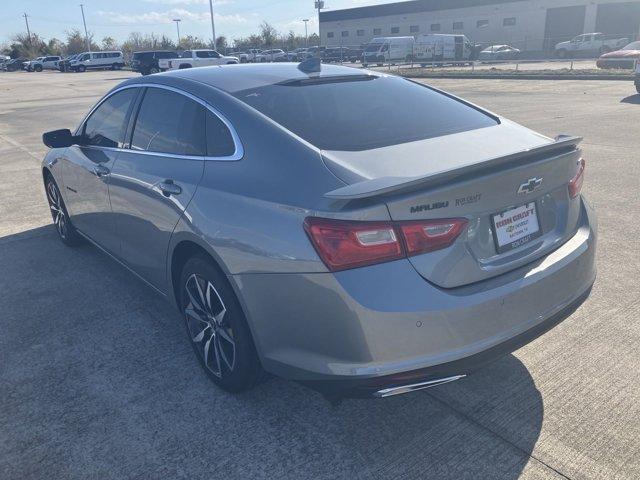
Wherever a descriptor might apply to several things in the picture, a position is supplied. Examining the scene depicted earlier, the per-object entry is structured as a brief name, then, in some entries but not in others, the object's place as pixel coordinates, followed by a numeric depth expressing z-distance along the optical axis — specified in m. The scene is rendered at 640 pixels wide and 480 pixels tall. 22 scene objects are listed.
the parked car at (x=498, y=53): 46.41
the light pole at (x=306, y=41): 90.19
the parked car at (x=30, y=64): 66.68
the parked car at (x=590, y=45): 45.41
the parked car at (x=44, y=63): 66.31
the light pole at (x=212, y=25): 66.30
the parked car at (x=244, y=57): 58.67
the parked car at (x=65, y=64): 60.82
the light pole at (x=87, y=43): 91.31
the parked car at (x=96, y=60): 59.53
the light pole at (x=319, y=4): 77.19
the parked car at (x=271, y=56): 55.56
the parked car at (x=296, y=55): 52.50
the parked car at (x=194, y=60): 41.82
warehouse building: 56.06
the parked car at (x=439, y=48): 46.12
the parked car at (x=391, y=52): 47.78
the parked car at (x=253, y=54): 59.01
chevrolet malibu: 2.29
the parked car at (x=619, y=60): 27.53
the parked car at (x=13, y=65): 74.50
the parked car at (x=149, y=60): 45.60
